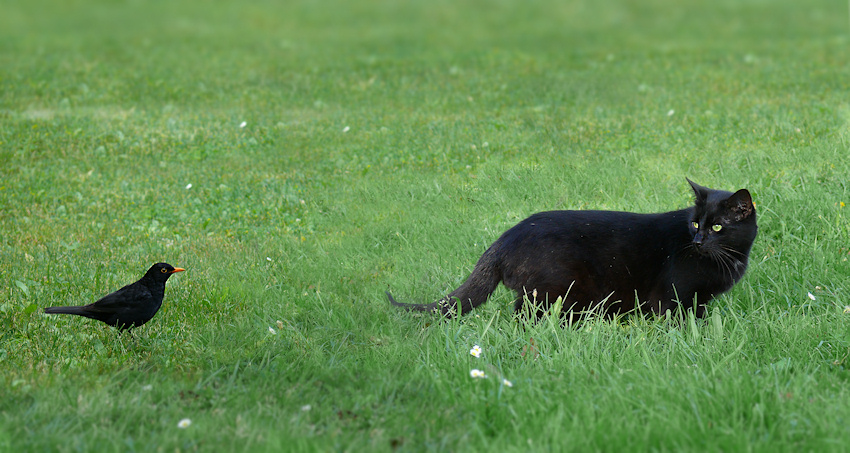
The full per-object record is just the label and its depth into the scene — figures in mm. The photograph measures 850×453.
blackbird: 8992
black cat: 9391
